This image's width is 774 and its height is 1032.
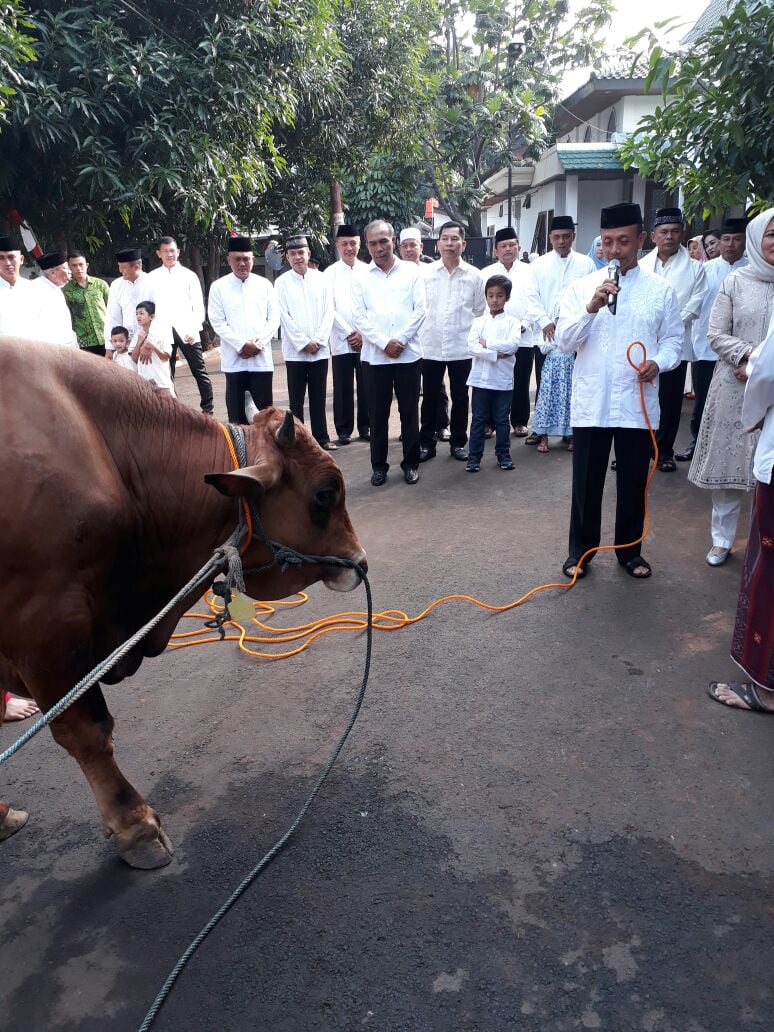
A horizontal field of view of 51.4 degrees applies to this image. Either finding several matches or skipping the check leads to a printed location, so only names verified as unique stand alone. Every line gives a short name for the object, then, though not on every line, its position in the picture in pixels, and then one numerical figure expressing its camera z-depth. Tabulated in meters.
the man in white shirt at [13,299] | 7.11
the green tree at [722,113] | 4.21
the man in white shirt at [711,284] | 6.99
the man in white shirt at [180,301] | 8.59
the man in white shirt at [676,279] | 6.89
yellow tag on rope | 2.73
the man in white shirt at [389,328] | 6.99
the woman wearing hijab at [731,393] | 4.80
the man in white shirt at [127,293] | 8.41
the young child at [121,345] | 7.96
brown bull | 2.34
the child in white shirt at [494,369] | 7.28
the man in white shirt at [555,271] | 7.85
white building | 16.59
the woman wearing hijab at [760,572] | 3.41
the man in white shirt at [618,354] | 4.52
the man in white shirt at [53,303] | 7.38
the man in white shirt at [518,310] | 8.03
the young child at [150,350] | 7.74
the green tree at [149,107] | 9.20
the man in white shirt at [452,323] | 7.52
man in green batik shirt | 9.17
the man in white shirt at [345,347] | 8.66
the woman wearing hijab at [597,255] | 8.68
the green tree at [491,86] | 24.44
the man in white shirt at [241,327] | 7.80
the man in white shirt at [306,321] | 8.13
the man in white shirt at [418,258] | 8.41
